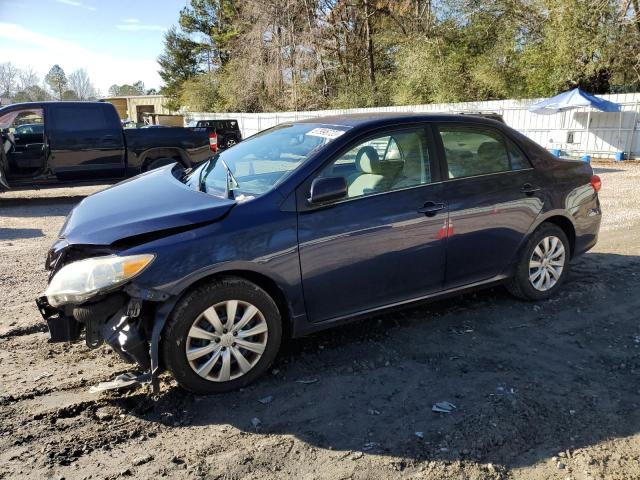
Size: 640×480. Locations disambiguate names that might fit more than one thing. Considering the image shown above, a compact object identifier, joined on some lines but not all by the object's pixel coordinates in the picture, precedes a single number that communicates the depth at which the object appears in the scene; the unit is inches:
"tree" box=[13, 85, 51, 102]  2819.6
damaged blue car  122.7
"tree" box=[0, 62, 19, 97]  3088.1
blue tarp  667.4
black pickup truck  377.7
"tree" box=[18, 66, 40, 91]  3213.6
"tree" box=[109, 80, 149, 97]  3978.6
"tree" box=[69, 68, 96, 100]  3651.6
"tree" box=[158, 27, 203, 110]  2087.8
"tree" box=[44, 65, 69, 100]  3642.7
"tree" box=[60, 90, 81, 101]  3432.6
